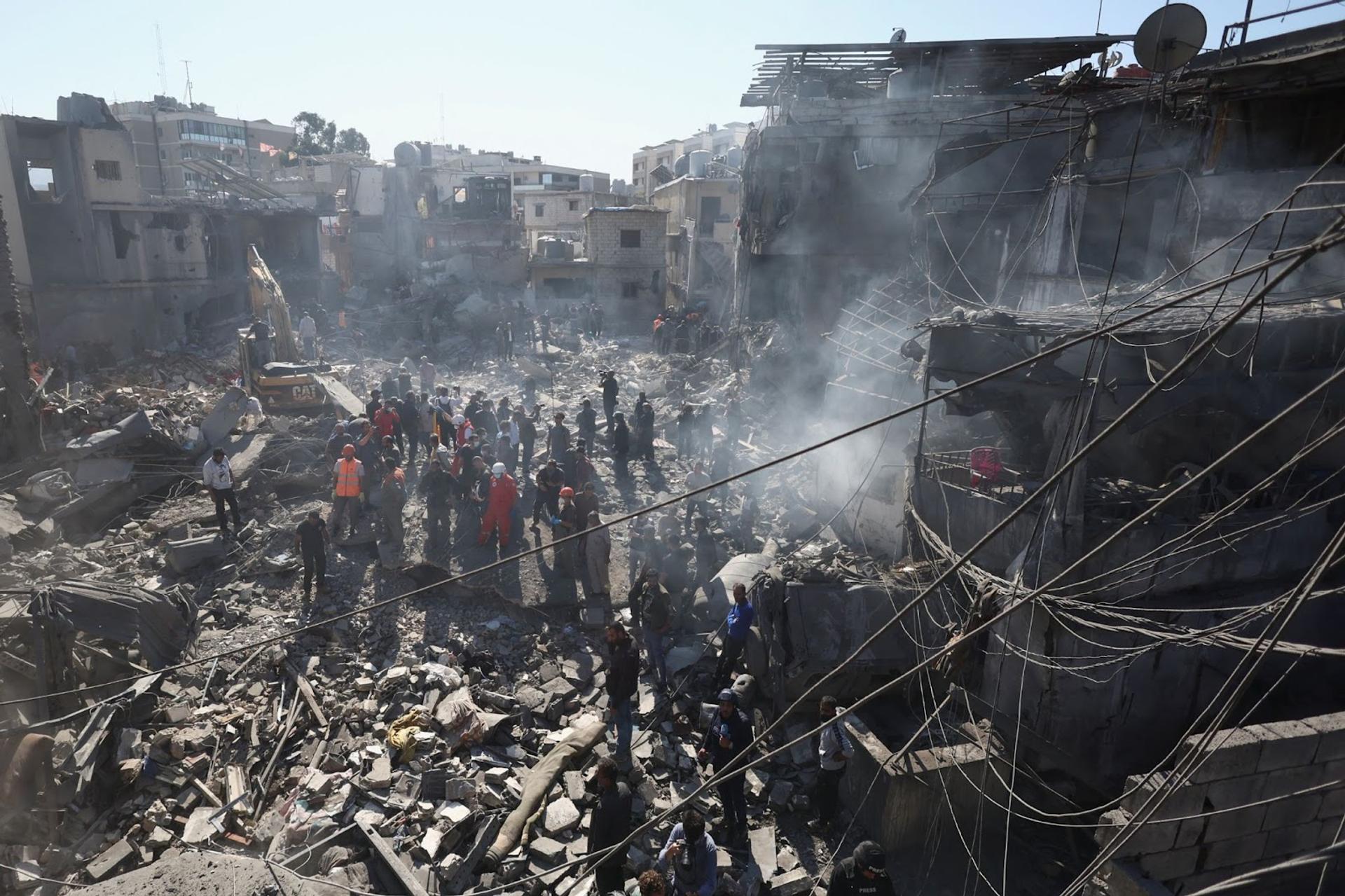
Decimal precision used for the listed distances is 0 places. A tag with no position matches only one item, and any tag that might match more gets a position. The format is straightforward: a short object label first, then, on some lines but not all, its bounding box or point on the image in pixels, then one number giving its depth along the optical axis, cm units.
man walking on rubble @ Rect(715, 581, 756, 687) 849
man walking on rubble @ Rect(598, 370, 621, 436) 1620
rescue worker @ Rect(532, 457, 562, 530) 1188
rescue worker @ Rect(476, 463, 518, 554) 1103
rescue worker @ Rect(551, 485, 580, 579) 1064
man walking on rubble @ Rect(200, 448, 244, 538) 1123
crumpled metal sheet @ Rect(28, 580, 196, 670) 761
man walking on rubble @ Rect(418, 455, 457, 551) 1152
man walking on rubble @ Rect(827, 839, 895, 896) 536
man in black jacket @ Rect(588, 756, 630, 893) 569
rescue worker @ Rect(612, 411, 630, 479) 1443
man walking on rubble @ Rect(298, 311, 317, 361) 2383
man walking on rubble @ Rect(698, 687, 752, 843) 673
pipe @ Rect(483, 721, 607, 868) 656
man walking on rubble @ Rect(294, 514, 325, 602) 977
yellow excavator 1645
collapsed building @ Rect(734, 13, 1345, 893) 588
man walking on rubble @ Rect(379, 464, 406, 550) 1100
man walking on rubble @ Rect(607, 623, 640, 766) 773
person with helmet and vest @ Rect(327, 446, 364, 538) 1097
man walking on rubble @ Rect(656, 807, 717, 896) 559
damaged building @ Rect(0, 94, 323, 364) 2477
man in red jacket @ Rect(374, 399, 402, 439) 1373
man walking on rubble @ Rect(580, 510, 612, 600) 1016
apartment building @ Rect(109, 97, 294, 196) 4119
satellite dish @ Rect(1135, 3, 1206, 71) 880
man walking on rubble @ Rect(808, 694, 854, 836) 708
